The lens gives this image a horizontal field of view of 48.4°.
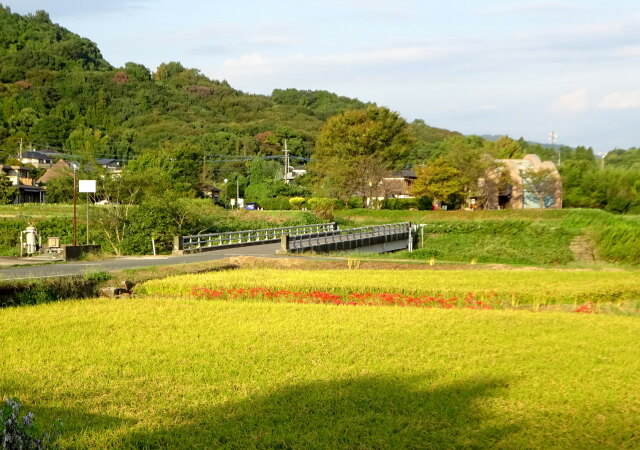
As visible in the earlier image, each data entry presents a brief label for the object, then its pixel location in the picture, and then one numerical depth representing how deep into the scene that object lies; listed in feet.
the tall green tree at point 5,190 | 221.46
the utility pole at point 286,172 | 349.16
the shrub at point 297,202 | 260.21
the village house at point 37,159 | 362.74
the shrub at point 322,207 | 216.95
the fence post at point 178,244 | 124.47
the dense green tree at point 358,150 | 264.31
